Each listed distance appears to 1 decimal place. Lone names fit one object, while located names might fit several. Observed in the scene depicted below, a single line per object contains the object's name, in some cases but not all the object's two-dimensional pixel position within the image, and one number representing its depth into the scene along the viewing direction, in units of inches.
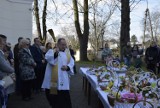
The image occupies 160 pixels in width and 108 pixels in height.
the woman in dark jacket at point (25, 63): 175.5
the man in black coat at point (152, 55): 282.3
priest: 131.8
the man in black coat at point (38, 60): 202.1
